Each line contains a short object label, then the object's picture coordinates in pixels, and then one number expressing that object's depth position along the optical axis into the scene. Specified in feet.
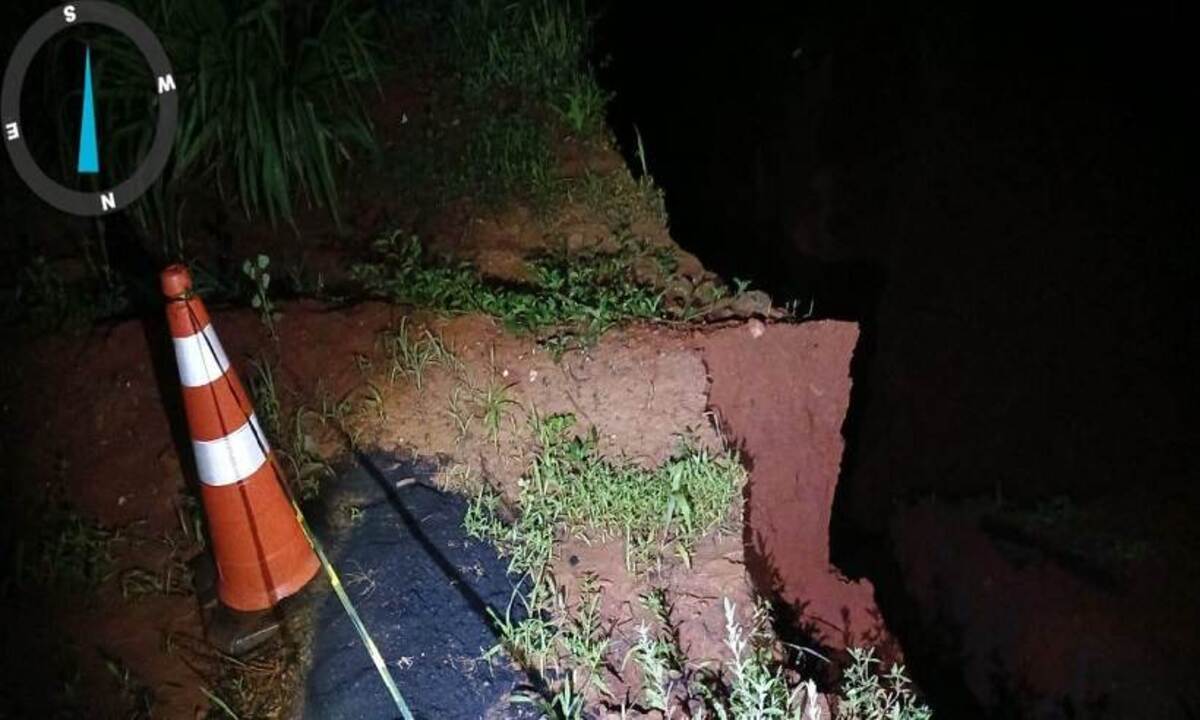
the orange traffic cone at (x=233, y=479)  7.68
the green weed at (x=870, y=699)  7.46
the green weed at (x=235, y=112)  12.39
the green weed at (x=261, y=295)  9.82
